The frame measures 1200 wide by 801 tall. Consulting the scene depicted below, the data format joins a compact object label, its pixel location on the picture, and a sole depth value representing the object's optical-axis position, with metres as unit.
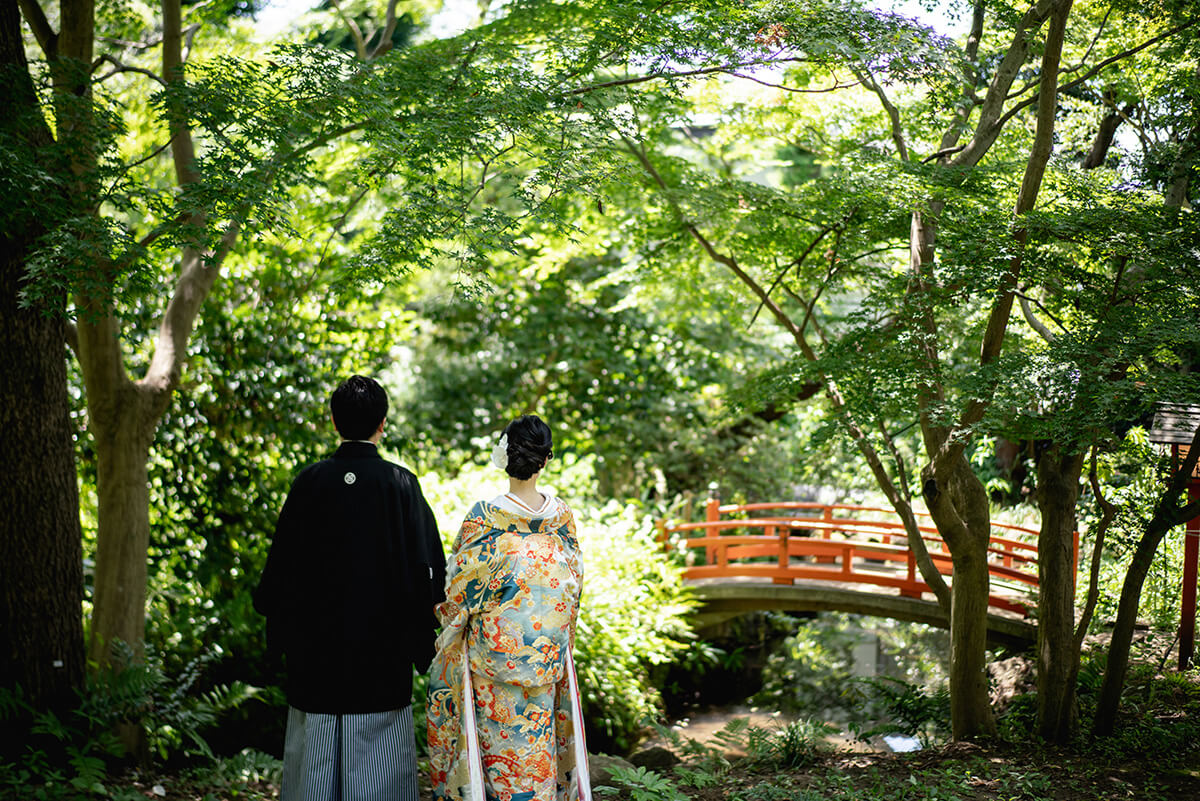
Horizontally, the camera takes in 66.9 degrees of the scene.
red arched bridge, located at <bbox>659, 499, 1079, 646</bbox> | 8.67
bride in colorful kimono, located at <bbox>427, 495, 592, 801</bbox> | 3.06
